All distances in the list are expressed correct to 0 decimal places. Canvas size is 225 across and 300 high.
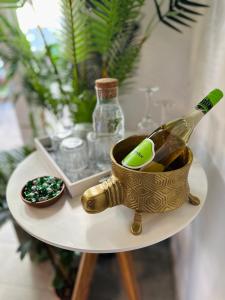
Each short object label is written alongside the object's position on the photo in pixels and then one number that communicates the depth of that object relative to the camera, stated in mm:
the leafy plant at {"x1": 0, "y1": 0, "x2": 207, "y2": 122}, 691
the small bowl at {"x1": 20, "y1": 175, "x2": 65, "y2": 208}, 565
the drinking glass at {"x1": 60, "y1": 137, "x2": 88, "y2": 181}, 686
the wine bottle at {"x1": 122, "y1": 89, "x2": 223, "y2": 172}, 498
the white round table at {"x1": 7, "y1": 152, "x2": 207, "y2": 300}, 501
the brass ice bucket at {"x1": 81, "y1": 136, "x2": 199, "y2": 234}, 479
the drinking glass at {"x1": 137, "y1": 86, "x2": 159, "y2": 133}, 813
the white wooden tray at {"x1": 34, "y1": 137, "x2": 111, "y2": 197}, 610
